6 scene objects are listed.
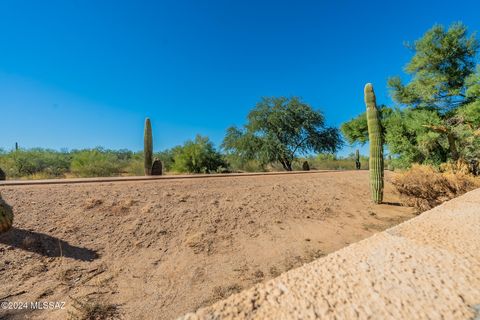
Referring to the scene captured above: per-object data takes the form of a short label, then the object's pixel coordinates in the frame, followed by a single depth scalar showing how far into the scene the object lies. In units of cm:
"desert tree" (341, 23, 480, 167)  1077
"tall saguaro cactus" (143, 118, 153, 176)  1559
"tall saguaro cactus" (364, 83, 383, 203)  913
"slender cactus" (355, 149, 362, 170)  3412
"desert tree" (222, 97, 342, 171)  2767
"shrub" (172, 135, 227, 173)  2338
